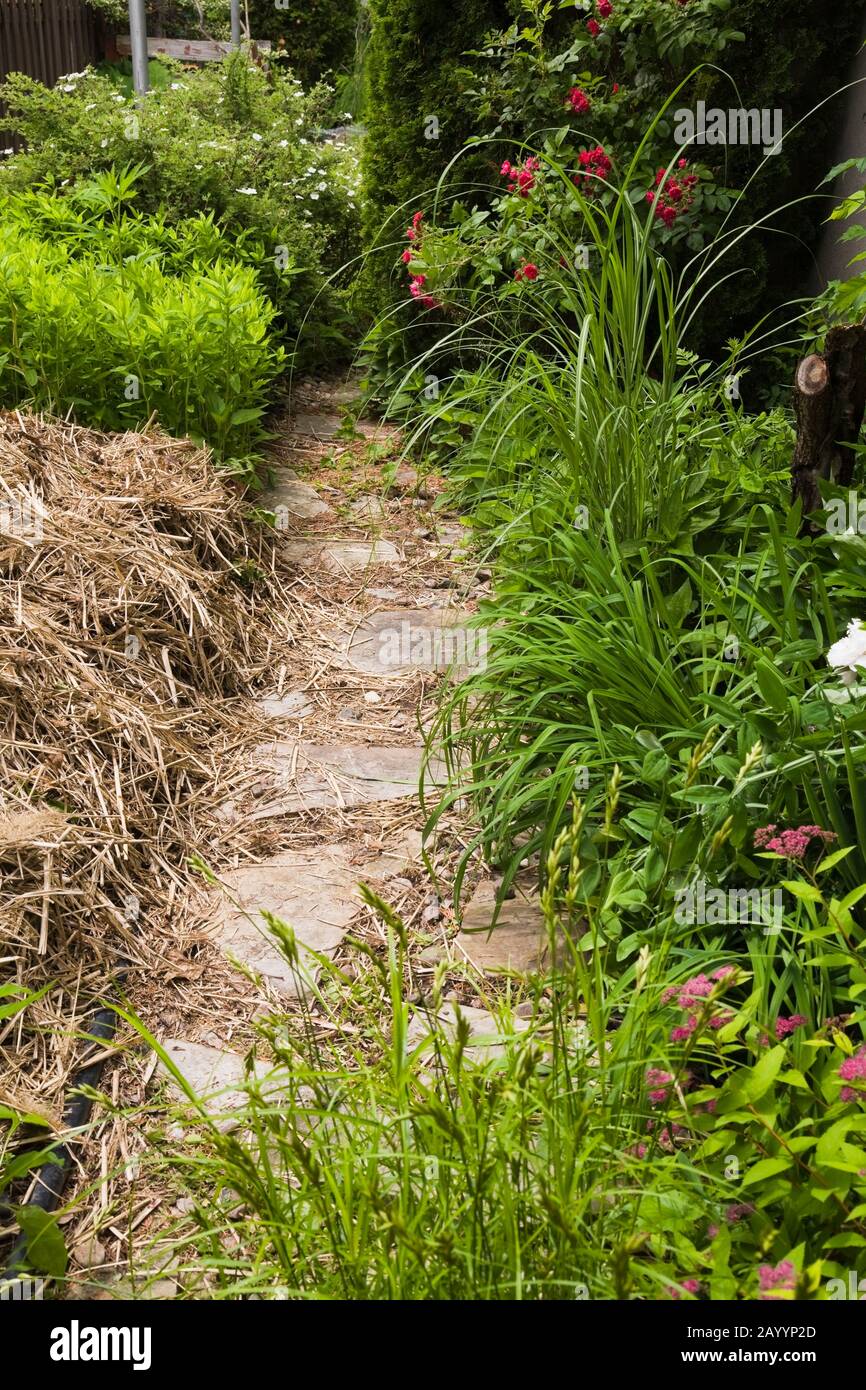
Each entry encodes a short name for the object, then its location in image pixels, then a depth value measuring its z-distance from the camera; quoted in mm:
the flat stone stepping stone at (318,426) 5508
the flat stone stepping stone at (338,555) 4324
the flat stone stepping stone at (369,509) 4766
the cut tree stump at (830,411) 2592
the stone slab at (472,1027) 2191
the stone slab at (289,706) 3463
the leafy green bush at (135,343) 3947
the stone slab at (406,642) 3719
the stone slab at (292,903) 2488
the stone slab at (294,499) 4711
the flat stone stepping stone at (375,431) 5439
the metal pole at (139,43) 6781
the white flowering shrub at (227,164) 5656
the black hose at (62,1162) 1766
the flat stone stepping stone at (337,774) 3066
